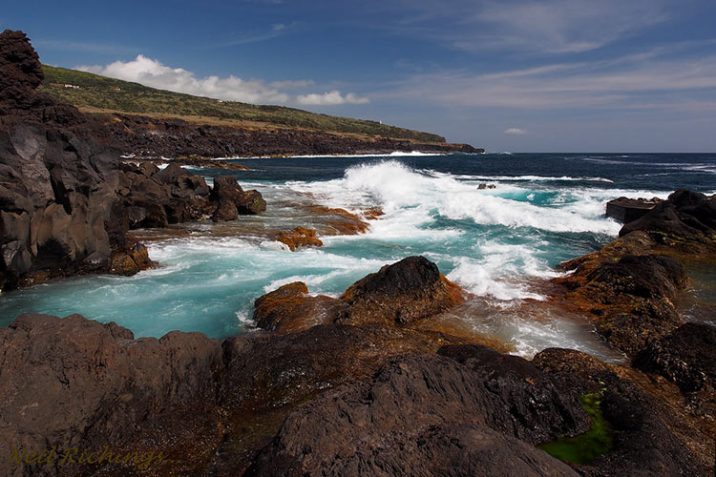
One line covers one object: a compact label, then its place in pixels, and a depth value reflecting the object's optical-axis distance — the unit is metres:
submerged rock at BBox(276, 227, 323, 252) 19.07
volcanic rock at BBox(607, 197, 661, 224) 25.42
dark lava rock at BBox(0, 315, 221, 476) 4.88
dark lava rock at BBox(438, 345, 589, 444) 5.30
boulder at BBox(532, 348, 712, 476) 4.56
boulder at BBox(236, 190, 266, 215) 26.16
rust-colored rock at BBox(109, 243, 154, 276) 15.48
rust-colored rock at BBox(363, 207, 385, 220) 27.30
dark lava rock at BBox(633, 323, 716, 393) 7.52
